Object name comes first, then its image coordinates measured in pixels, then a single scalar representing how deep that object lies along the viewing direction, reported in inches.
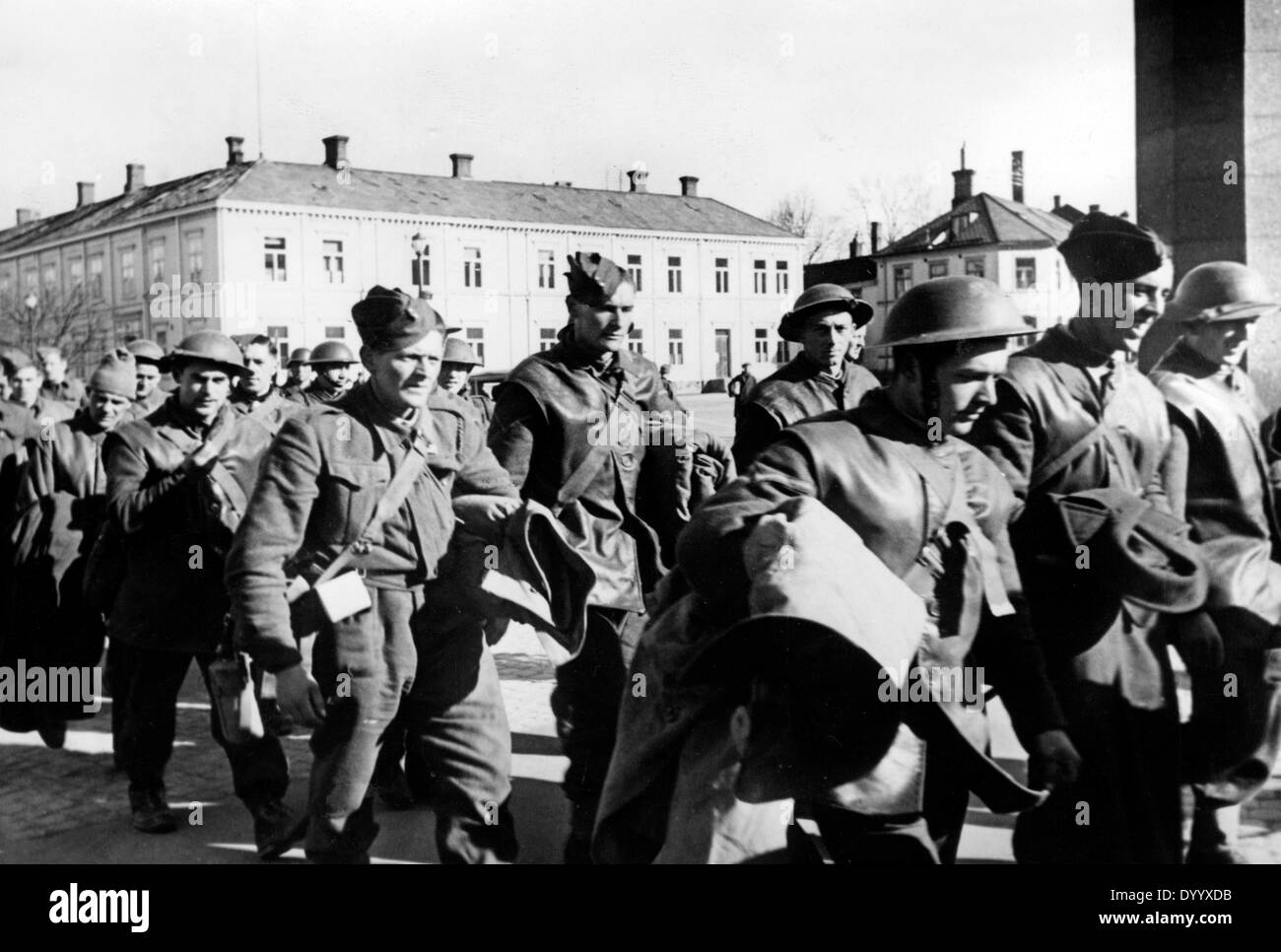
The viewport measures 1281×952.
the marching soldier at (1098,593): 155.0
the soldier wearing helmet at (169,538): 217.9
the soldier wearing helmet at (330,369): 348.5
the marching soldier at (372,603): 160.1
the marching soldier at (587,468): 199.5
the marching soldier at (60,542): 269.3
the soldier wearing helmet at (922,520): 128.9
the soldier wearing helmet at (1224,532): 173.9
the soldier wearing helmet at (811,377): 230.2
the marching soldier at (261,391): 262.8
